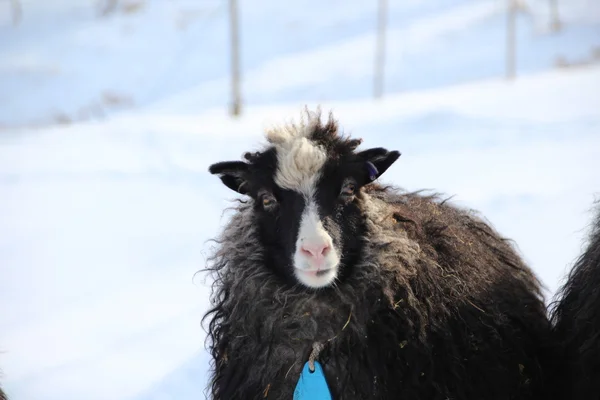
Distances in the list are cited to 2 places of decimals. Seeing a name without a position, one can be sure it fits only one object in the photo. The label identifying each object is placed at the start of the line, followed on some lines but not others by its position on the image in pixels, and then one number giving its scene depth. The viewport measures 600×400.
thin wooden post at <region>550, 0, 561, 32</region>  41.03
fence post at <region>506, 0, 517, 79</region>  34.57
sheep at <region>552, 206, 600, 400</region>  4.58
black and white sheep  4.68
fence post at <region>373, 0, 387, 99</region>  33.34
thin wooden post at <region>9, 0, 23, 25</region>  48.47
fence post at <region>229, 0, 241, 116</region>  22.95
